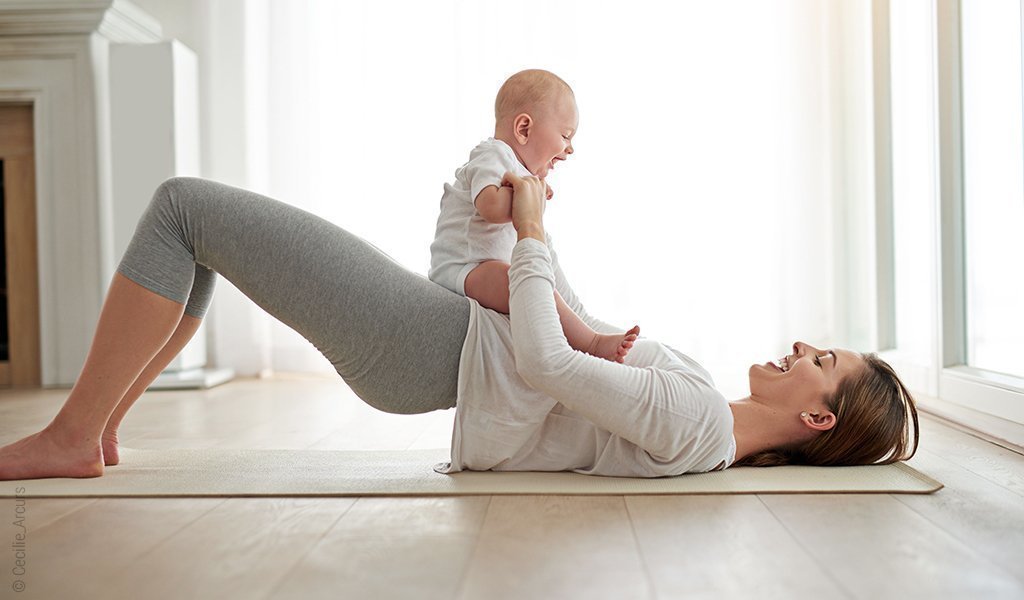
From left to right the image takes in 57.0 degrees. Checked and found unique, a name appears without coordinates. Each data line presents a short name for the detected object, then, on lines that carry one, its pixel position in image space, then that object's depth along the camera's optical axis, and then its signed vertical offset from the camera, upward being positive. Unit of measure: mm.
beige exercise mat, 1739 -361
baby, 1817 +192
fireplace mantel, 4285 +629
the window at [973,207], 2590 +223
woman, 1699 -134
